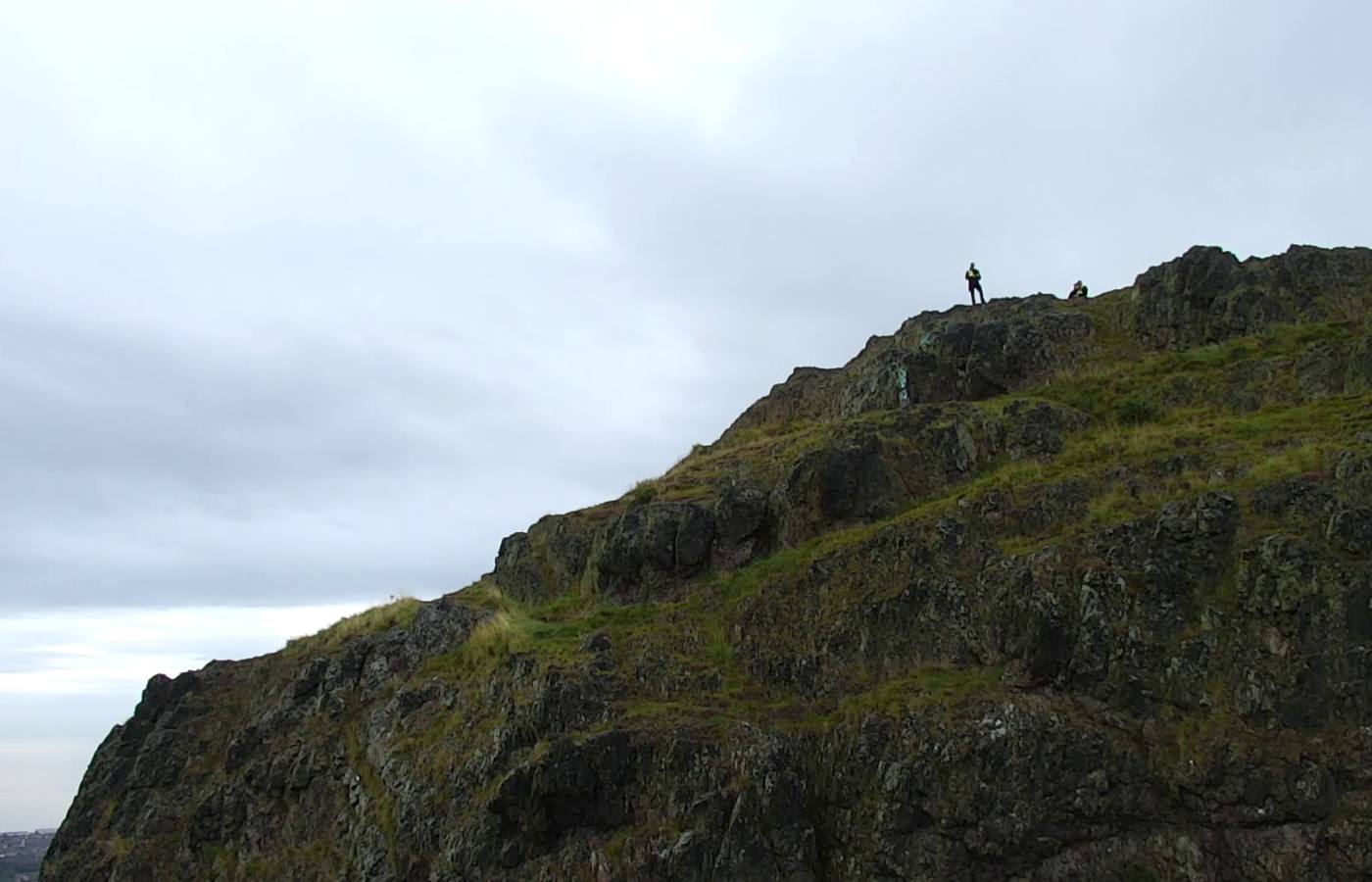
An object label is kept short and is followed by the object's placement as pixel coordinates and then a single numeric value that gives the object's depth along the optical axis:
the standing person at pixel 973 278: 38.00
